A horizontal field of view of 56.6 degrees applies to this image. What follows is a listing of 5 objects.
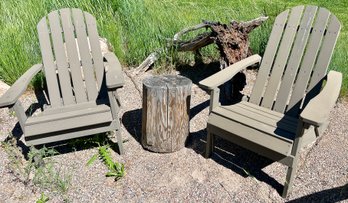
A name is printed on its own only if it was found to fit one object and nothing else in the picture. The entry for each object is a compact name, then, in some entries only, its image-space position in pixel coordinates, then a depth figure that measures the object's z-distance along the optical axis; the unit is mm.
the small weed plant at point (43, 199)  2309
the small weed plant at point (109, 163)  2564
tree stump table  2584
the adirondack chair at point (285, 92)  2195
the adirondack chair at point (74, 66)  2783
